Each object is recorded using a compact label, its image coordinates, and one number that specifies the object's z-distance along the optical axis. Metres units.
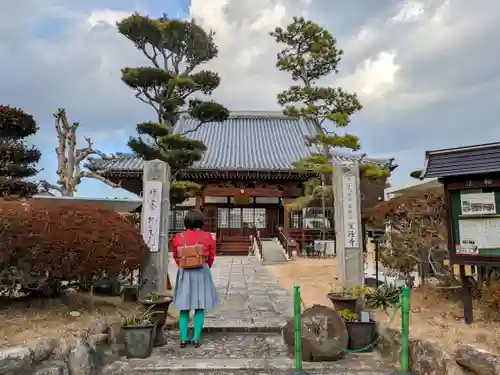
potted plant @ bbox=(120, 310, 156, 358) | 4.40
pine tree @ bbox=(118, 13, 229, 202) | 14.18
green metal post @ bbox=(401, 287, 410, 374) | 3.38
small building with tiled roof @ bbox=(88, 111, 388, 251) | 20.12
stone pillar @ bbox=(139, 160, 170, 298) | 6.10
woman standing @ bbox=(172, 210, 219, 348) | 4.62
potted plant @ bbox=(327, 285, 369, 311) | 5.19
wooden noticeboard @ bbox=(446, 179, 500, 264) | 3.93
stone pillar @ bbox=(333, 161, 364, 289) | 7.09
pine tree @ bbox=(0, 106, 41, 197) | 7.79
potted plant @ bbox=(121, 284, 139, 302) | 6.02
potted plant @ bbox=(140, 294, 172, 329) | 4.93
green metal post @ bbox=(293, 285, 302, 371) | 3.62
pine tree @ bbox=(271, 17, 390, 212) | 14.33
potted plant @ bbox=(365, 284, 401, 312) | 5.40
